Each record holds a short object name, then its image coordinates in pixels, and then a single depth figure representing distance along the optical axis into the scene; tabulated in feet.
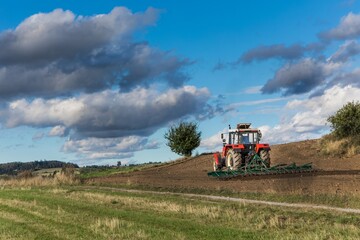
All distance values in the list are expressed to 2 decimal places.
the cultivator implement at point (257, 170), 111.34
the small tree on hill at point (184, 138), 221.25
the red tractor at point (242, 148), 120.06
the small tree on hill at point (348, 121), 151.02
